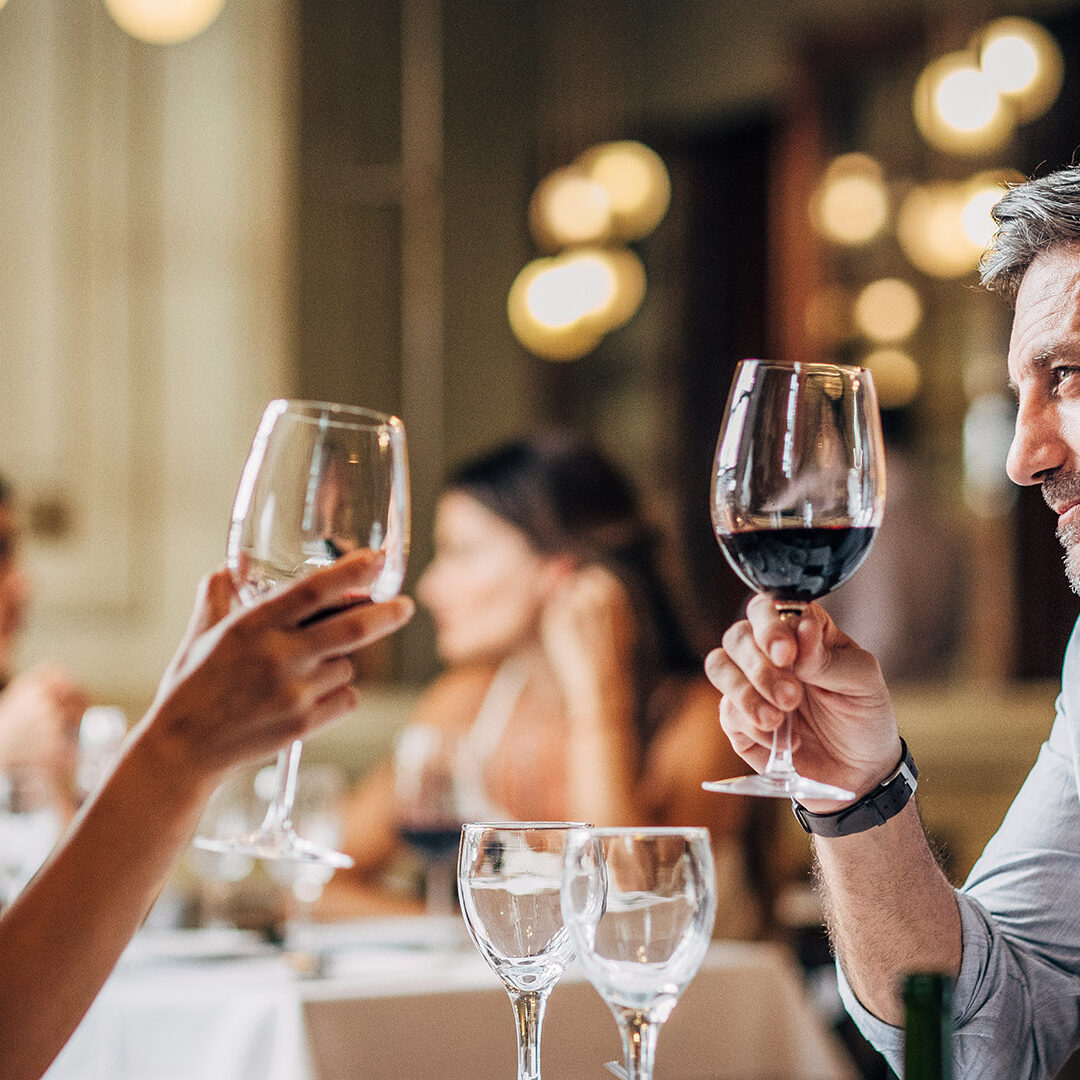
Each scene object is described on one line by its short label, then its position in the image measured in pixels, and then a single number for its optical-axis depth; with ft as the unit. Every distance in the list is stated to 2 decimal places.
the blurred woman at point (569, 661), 12.81
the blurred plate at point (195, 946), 9.24
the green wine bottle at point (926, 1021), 5.00
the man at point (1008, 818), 5.99
